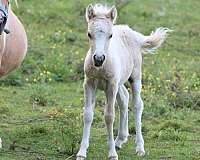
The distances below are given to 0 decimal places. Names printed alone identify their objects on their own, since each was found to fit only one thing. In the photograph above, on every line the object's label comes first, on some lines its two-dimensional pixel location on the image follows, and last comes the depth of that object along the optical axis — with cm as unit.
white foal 1166
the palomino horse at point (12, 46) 1340
